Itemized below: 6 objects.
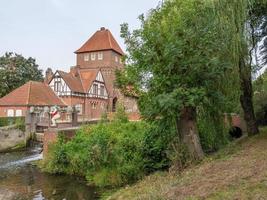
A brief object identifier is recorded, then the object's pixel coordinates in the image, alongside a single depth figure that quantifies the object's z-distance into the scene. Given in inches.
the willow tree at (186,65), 363.3
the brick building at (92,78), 1647.4
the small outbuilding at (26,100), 1382.9
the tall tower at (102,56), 1959.9
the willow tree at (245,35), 392.5
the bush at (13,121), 1076.6
